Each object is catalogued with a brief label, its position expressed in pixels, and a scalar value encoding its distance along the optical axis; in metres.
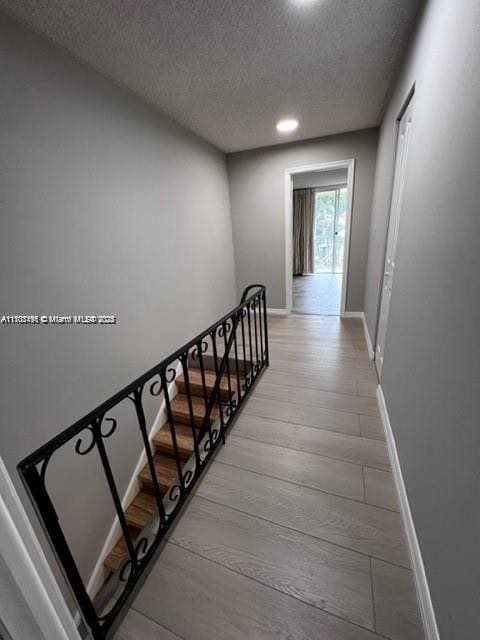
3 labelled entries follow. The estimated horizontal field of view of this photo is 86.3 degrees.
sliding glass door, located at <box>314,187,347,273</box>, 6.72
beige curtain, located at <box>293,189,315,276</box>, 6.83
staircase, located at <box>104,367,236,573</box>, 2.09
